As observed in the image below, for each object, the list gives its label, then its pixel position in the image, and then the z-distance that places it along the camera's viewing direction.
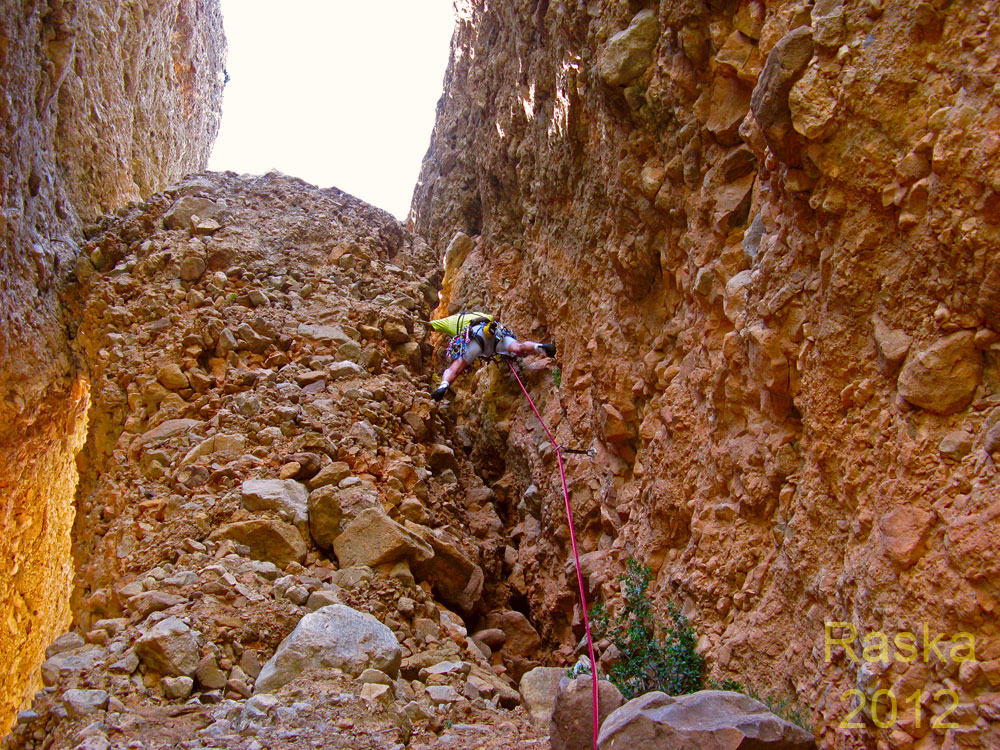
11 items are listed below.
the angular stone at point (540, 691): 4.38
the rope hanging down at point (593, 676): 3.38
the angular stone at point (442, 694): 4.32
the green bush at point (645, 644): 4.08
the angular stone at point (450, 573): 5.85
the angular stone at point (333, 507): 5.56
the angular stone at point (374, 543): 5.40
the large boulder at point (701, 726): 2.82
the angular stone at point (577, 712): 3.45
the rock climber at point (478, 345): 8.00
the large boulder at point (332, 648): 4.14
